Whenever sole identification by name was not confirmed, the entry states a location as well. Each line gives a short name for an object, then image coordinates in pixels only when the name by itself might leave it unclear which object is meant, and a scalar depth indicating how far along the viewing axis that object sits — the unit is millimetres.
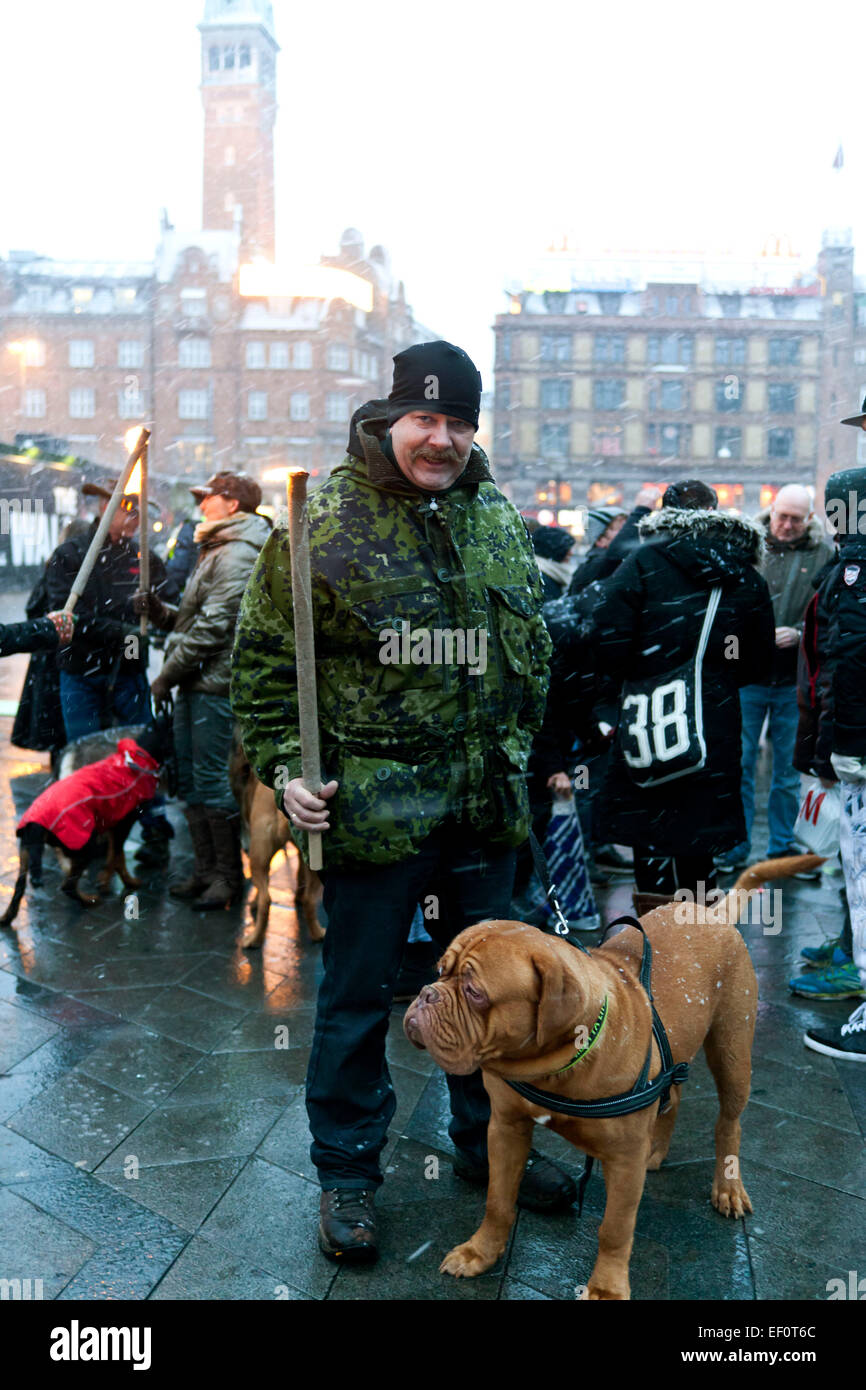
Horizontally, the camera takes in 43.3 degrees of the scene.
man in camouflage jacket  2660
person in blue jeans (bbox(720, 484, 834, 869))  6402
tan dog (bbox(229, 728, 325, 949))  5023
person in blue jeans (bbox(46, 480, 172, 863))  6218
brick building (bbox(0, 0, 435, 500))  55250
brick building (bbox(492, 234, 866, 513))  57062
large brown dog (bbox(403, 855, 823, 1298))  2244
